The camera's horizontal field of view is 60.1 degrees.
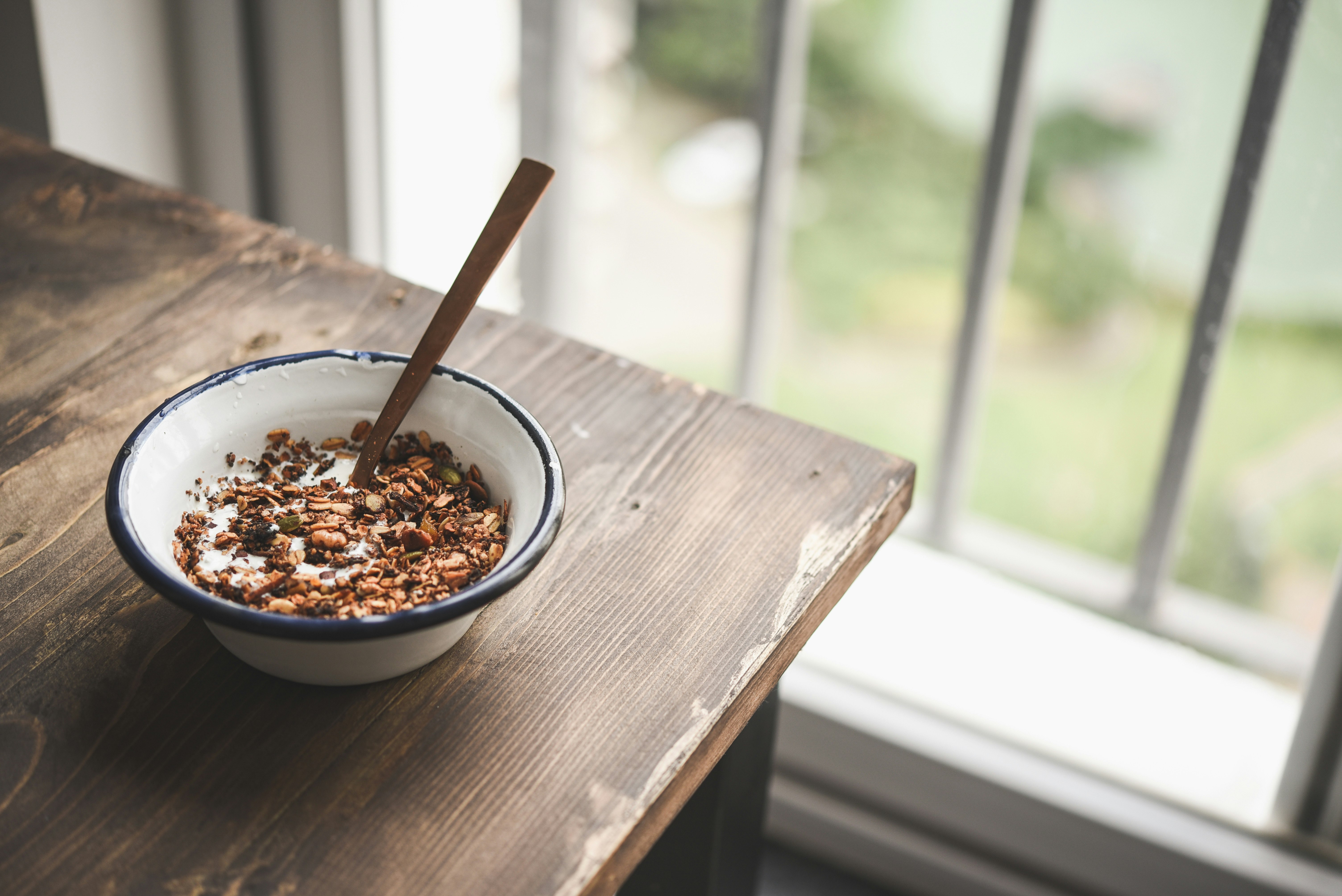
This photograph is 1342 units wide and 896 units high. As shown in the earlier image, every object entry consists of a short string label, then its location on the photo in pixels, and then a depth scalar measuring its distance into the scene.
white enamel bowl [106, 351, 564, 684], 0.51
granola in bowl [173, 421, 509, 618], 0.57
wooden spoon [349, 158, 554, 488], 0.64
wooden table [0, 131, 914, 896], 0.51
